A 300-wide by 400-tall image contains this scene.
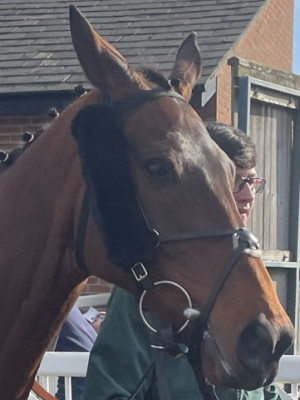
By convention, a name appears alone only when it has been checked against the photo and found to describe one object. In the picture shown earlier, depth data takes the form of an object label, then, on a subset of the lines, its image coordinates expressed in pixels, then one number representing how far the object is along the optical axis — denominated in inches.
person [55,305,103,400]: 176.9
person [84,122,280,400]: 114.8
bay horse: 95.6
